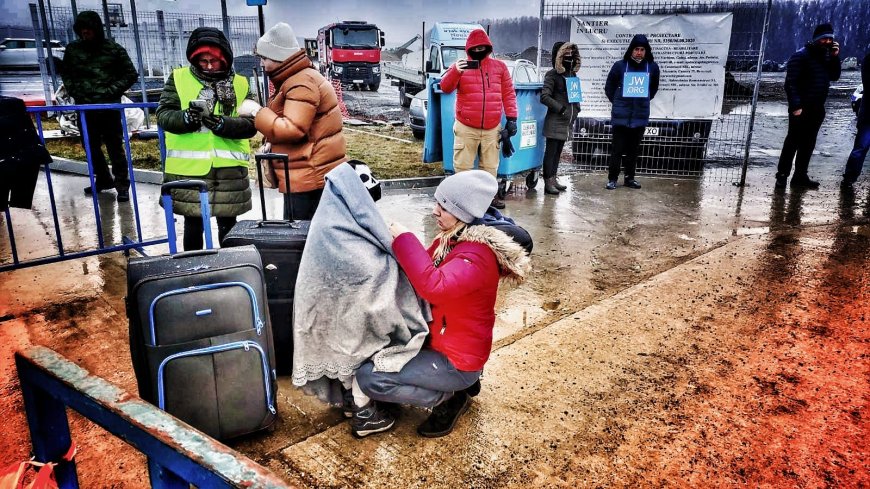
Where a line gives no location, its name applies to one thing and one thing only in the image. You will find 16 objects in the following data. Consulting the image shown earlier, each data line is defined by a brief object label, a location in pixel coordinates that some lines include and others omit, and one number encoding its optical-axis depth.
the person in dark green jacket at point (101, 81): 6.40
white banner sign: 7.75
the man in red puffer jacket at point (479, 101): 6.10
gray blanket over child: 2.43
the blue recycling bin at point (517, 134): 6.83
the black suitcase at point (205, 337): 2.28
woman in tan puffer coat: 3.42
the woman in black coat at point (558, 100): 7.07
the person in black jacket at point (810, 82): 7.22
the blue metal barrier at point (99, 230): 4.21
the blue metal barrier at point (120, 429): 0.97
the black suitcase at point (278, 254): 2.83
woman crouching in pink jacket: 2.42
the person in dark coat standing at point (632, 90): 7.30
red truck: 25.53
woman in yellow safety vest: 3.55
